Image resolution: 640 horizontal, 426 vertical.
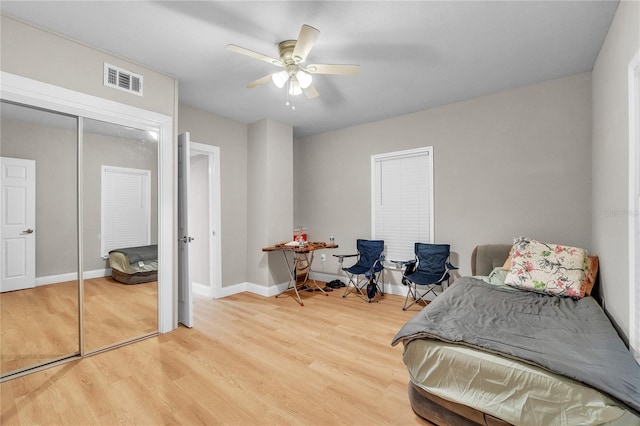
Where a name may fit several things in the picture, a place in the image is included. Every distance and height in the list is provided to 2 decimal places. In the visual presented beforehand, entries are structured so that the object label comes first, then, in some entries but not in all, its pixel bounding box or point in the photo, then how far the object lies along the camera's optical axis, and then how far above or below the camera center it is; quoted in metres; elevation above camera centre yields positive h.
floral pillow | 2.59 -0.54
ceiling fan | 2.15 +1.21
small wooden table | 4.10 -0.73
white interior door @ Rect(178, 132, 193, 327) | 3.24 -0.24
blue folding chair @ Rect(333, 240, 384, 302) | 4.16 -0.83
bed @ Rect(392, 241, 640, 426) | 1.33 -0.80
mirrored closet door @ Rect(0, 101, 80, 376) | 2.29 -0.20
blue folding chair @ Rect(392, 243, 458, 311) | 3.67 -0.75
